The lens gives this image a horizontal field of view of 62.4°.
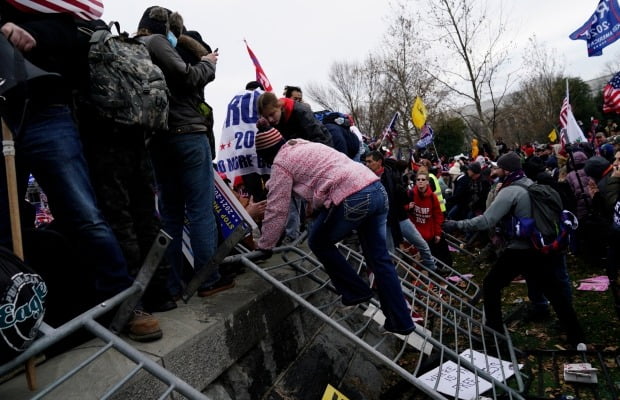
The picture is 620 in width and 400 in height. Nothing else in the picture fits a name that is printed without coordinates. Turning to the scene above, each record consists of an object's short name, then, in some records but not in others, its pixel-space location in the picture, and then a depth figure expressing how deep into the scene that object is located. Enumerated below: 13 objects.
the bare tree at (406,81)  31.52
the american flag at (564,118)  9.59
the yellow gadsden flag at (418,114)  15.90
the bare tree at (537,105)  42.56
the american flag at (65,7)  2.48
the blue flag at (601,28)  8.96
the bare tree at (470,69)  26.81
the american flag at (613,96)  10.09
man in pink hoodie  3.41
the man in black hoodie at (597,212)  7.08
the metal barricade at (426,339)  3.42
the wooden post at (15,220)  1.96
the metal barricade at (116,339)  1.75
